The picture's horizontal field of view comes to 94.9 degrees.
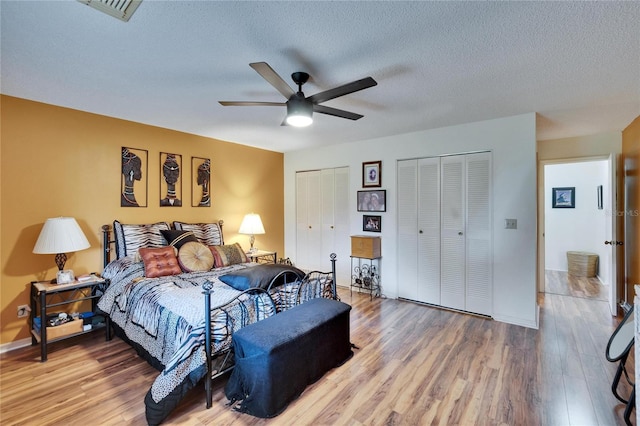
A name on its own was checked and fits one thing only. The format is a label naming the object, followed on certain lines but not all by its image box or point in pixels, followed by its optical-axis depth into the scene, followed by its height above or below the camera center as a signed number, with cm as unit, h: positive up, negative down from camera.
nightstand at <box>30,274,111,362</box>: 259 -89
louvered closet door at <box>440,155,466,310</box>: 379 -26
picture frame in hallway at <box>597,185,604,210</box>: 537 +27
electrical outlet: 284 -94
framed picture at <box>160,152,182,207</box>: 385 +45
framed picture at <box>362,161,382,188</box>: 450 +61
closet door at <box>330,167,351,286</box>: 489 -21
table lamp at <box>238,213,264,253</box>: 445 -19
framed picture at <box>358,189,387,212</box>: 446 +20
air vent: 151 +109
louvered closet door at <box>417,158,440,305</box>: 399 -24
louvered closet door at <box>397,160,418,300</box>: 419 -22
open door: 366 -35
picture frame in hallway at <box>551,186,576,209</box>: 588 +31
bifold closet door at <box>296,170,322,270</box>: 526 -12
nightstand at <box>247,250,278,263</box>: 441 -66
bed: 194 -70
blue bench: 191 -101
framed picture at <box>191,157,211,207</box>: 418 +47
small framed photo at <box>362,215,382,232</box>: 452 -15
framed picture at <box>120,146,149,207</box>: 350 +44
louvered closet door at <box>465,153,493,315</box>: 359 -27
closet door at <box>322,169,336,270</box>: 506 +2
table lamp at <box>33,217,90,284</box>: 266 -24
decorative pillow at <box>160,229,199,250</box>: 344 -28
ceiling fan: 186 +84
